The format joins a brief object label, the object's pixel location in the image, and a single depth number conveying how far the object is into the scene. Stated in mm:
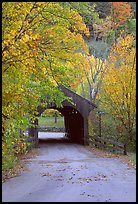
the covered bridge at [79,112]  27725
